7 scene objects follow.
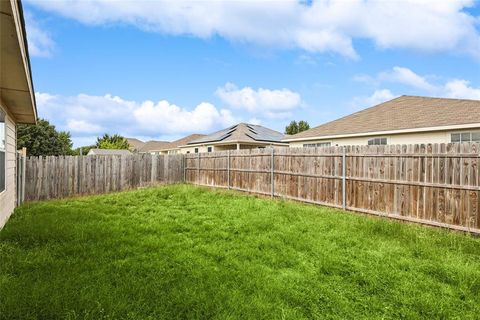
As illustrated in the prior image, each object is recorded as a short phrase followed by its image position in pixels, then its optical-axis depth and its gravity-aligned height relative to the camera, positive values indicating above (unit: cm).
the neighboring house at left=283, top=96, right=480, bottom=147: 1146 +149
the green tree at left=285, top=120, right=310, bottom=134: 4681 +499
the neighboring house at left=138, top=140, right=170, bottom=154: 5031 +235
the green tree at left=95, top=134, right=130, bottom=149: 5490 +308
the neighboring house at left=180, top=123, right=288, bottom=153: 2380 +160
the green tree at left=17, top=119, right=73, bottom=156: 3005 +196
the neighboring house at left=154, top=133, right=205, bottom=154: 3762 +195
